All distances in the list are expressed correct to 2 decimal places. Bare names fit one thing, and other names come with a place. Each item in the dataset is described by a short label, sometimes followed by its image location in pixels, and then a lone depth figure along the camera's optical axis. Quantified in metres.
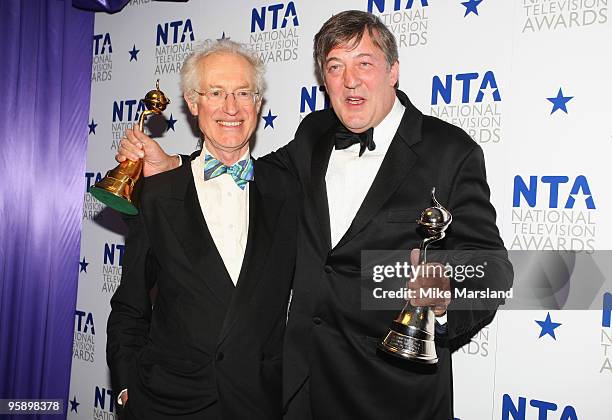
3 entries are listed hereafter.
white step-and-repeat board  2.63
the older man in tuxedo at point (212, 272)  2.25
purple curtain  4.25
